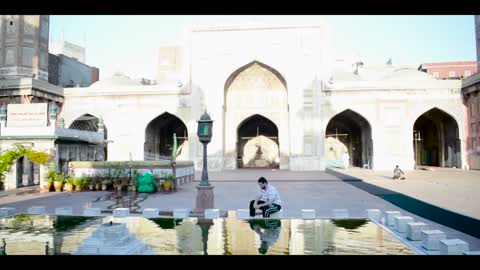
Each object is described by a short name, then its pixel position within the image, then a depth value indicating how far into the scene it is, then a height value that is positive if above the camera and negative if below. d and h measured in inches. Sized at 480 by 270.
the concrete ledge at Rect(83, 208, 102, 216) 320.8 -48.4
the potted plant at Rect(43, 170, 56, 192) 528.7 -35.5
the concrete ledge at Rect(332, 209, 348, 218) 301.0 -48.6
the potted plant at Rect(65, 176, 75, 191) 538.3 -40.5
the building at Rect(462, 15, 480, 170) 940.6 +97.0
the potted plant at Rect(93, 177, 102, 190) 548.1 -40.4
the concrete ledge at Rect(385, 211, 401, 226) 267.2 -46.4
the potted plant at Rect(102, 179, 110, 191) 547.8 -41.8
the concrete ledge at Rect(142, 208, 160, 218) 311.1 -48.4
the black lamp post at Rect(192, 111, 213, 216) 330.0 -28.1
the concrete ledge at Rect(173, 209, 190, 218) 307.2 -48.3
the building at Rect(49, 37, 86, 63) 1788.9 +520.5
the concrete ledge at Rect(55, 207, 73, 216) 320.9 -48.1
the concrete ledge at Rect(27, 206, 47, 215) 328.2 -48.3
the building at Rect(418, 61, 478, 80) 1716.3 +376.5
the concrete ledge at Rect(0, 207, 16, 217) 317.4 -47.1
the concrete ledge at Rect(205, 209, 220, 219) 302.4 -47.6
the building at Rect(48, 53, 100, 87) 1333.7 +320.8
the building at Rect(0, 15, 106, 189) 564.7 +148.2
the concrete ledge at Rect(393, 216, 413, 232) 242.8 -45.9
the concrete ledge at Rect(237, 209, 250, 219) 295.4 -47.7
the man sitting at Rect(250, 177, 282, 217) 291.1 -37.4
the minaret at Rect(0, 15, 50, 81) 1042.1 +305.2
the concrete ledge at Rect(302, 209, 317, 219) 300.2 -48.8
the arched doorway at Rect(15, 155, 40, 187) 589.2 -30.8
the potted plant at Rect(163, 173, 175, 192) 537.6 -39.9
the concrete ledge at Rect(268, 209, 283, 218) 296.4 -48.5
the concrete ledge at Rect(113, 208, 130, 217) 313.0 -48.1
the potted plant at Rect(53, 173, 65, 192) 531.8 -38.4
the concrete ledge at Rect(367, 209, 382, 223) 289.0 -48.6
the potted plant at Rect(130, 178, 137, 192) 539.7 -42.0
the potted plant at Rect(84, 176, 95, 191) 545.6 -39.9
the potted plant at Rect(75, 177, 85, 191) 541.0 -40.8
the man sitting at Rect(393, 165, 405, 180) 680.4 -40.0
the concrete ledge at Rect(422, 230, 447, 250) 195.3 -45.3
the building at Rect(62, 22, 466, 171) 1011.3 +141.8
